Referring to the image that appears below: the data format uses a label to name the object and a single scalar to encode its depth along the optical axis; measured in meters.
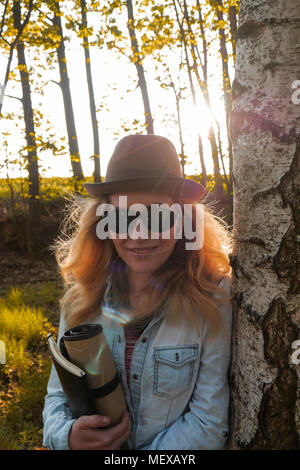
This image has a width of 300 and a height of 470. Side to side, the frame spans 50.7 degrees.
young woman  1.33
